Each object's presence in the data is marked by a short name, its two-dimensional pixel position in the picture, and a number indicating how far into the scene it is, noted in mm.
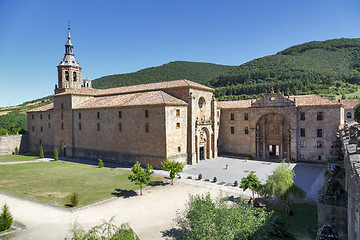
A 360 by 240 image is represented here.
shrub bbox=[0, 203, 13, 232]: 14152
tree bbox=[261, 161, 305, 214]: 16203
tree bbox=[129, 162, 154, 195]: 20688
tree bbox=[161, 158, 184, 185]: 23609
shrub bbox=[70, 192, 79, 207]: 17891
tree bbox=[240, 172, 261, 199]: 18009
